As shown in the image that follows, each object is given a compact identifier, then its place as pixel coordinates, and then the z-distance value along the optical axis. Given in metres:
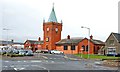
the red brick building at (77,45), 44.59
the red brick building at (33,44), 55.74
